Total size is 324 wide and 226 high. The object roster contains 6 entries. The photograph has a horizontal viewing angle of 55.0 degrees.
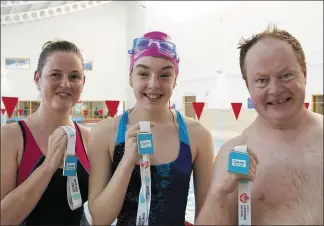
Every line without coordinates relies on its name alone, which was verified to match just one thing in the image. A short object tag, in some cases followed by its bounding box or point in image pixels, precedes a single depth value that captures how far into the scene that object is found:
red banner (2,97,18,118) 6.42
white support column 14.11
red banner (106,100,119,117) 7.11
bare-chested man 1.35
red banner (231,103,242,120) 8.42
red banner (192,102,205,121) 7.15
